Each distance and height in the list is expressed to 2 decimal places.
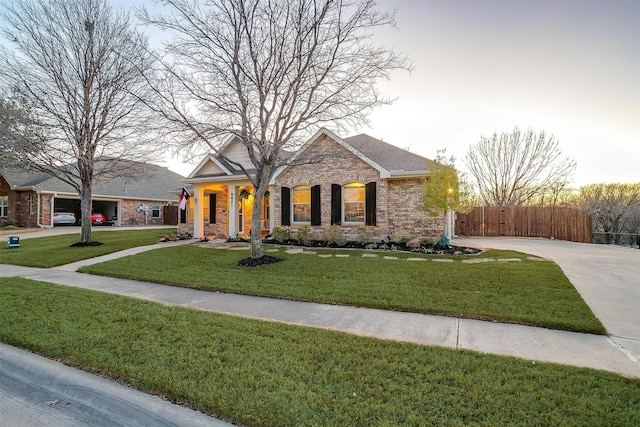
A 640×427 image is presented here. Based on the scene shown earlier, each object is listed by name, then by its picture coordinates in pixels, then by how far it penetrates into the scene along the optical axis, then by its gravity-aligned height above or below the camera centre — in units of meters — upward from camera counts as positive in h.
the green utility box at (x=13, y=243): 13.43 -1.18
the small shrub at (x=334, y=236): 12.45 -0.83
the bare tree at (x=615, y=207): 18.31 +0.48
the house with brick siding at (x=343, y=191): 12.68 +1.07
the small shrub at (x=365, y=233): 12.61 -0.72
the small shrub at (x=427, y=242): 11.79 -1.01
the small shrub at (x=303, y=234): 13.10 -0.79
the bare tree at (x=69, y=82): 11.80 +5.27
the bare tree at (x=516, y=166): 21.70 +3.53
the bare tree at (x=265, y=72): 8.80 +4.21
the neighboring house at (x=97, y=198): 23.62 +1.36
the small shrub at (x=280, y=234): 13.44 -0.81
